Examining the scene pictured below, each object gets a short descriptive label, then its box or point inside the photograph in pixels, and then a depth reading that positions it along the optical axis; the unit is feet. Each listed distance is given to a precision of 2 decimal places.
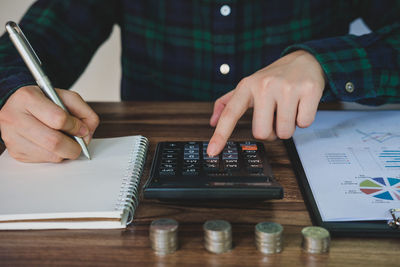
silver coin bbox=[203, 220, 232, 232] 1.18
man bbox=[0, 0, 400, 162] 1.71
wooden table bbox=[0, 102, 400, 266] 1.15
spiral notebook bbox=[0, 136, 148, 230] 1.30
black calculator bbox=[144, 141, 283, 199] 1.36
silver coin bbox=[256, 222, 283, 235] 1.17
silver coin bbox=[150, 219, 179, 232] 1.17
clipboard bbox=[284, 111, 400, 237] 1.24
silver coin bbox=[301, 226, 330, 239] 1.17
